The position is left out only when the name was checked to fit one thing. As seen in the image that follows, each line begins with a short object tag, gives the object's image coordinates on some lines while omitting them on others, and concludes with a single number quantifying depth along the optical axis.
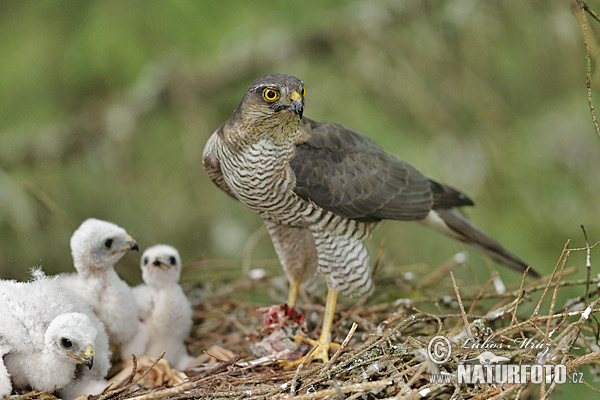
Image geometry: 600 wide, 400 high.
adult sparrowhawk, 5.87
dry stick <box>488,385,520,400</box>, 4.57
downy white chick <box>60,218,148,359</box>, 6.46
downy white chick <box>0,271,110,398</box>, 5.36
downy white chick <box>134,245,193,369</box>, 6.97
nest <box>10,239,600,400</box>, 4.86
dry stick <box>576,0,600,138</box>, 4.13
